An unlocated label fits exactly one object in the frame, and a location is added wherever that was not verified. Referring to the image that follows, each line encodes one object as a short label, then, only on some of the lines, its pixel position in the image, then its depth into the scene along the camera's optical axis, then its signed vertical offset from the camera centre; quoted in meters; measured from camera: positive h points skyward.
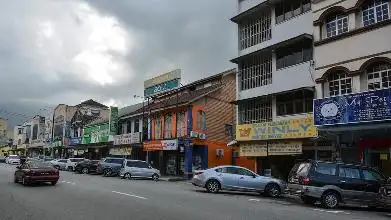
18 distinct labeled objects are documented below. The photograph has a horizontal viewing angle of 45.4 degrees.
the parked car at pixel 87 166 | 44.31 -0.54
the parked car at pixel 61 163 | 52.76 -0.33
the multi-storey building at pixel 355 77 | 21.52 +4.40
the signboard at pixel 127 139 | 46.62 +2.32
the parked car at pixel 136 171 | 36.22 -0.76
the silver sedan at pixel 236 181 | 23.27 -0.94
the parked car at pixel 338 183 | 18.11 -0.77
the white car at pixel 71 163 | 51.72 -0.31
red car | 24.23 -0.68
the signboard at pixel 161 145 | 39.34 +1.44
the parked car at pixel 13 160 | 70.80 -0.07
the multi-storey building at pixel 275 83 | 26.80 +4.90
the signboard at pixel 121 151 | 49.22 +1.07
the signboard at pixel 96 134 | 55.09 +3.34
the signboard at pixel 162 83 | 41.19 +7.21
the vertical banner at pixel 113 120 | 52.50 +4.56
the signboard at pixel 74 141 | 64.66 +2.71
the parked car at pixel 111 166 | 39.81 -0.44
